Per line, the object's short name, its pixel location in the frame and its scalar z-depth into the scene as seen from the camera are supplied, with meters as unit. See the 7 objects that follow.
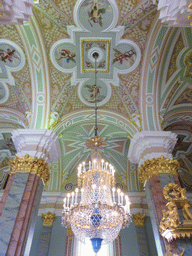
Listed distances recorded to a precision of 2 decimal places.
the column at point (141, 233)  10.08
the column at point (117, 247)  10.04
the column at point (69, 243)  10.03
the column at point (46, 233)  9.96
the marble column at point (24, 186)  5.39
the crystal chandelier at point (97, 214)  5.66
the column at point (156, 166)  5.95
